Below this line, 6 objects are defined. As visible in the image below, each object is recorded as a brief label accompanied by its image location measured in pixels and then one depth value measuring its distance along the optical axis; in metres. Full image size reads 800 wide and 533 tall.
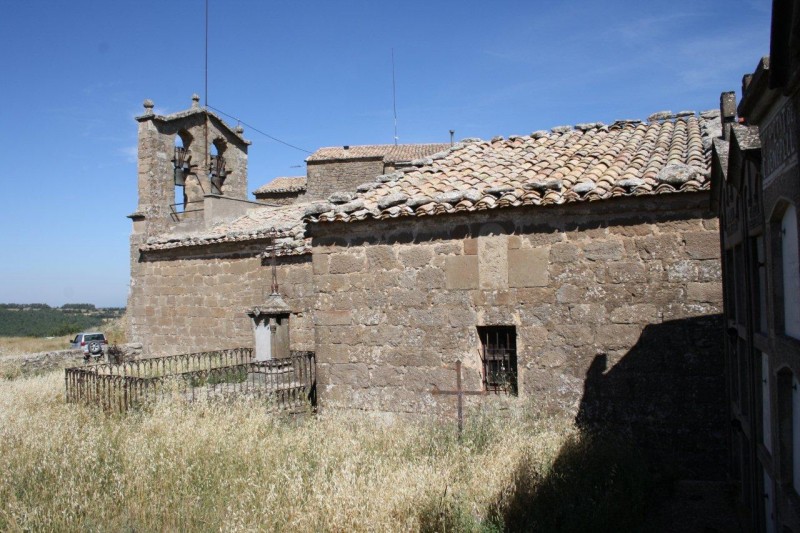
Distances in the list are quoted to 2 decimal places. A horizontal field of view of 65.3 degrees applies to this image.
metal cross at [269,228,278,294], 13.20
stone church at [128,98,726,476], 7.16
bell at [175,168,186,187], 19.27
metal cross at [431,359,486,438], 7.77
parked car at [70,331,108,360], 19.69
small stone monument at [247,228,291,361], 12.08
